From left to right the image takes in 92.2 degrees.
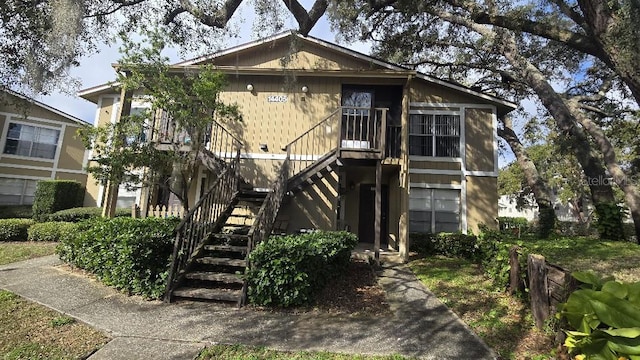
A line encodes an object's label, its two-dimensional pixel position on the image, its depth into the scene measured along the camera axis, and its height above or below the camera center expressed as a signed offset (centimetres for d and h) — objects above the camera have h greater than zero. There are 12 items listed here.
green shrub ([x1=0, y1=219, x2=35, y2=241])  1039 -107
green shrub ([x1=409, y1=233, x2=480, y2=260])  1000 -66
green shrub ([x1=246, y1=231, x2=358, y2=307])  523 -102
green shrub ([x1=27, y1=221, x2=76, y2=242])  1050 -112
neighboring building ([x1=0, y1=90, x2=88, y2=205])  1642 +258
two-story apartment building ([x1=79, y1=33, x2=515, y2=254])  998 +281
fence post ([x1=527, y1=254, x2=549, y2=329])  432 -86
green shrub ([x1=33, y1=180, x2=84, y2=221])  1313 +11
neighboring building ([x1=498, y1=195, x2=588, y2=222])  3344 +239
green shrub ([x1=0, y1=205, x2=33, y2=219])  1403 -68
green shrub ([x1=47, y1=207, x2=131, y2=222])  1215 -49
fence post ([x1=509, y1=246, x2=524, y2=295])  541 -78
